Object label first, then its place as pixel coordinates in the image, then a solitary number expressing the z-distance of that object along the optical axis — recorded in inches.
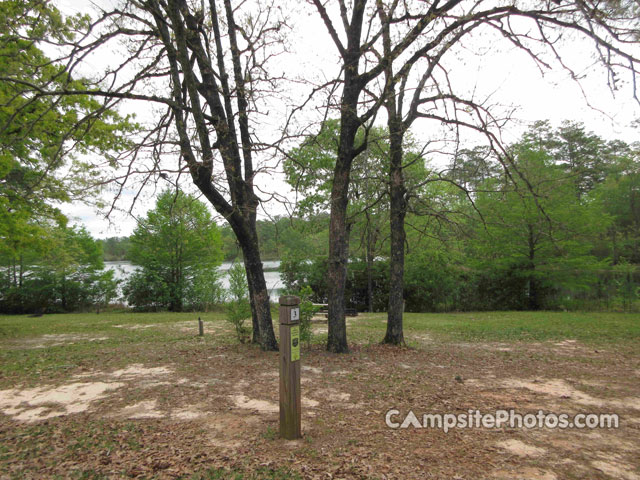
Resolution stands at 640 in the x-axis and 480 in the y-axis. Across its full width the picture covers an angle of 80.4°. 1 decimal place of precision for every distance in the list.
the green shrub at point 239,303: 313.9
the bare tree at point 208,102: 217.0
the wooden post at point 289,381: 129.1
